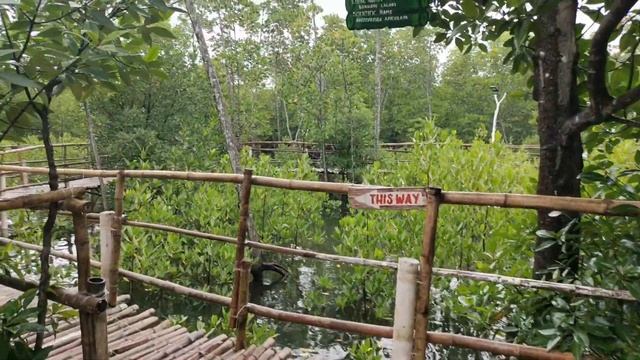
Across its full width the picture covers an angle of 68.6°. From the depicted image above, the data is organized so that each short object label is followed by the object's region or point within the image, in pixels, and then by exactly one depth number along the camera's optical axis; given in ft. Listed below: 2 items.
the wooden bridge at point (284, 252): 3.87
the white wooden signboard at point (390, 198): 5.41
